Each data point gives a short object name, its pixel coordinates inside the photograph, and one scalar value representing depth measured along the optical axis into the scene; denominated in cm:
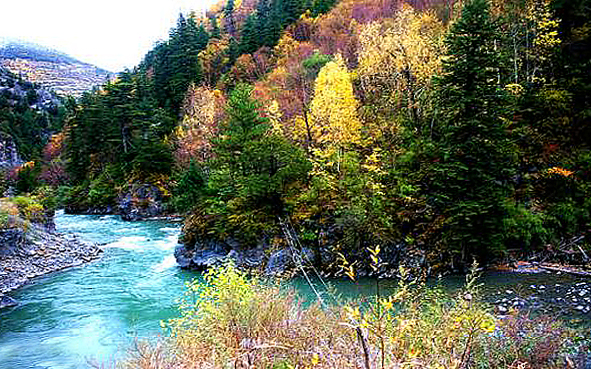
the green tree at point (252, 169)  1831
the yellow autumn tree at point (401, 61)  1930
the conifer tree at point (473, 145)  1489
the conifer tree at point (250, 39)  4294
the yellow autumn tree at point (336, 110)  1922
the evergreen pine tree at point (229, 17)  6006
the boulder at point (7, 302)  1507
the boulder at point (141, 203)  3578
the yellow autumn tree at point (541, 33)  1855
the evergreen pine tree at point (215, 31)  5369
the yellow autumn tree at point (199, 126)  3048
